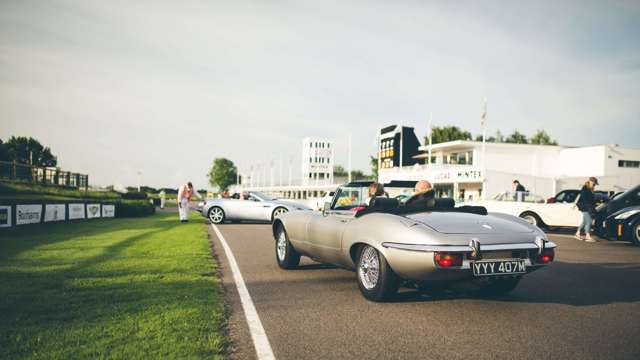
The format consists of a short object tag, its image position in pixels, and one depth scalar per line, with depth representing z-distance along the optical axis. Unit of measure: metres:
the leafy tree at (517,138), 99.93
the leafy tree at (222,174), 181.50
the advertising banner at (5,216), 15.64
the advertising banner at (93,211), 22.73
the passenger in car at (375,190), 7.65
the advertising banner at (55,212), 18.58
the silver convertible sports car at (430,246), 4.89
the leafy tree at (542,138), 94.25
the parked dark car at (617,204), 12.96
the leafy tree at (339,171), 165.50
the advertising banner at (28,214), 16.59
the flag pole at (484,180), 48.69
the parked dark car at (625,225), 12.30
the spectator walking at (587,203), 13.36
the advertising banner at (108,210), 24.34
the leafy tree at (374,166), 96.34
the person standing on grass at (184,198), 20.22
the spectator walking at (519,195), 17.70
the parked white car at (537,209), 16.00
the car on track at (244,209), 19.64
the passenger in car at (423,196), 6.33
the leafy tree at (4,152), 84.96
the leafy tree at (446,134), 97.94
